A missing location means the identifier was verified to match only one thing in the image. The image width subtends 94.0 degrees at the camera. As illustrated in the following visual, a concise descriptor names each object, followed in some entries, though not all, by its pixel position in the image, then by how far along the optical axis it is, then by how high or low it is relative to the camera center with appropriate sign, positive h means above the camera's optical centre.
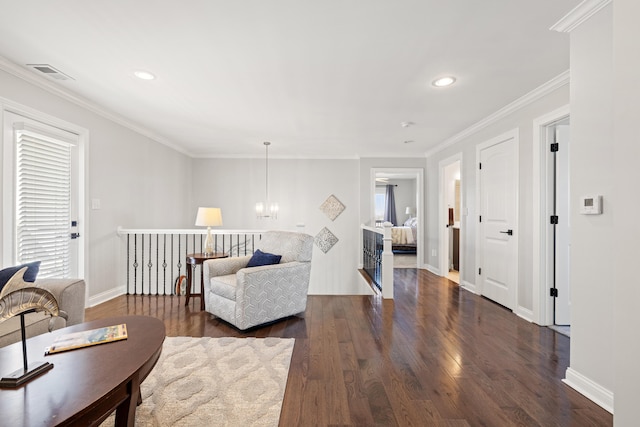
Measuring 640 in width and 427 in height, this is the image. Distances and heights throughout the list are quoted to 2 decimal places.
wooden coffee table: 1.01 -0.67
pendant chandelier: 5.82 +0.15
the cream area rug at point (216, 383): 1.67 -1.14
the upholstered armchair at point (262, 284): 2.90 -0.73
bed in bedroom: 8.46 -0.72
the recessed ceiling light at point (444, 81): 2.88 +1.32
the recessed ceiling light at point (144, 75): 2.77 +1.30
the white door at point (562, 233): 3.11 -0.18
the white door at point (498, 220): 3.60 -0.06
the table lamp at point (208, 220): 3.96 -0.09
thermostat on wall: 1.85 +0.07
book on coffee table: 1.46 -0.65
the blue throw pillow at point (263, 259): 3.27 -0.50
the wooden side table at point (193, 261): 3.74 -0.60
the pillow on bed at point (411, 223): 9.46 -0.27
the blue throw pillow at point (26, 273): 1.82 -0.39
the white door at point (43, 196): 2.72 +0.17
